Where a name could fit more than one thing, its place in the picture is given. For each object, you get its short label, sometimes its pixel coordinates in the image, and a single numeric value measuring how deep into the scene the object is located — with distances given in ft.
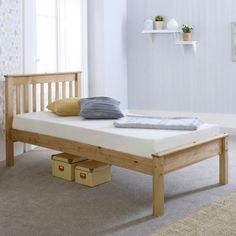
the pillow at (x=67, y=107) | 12.08
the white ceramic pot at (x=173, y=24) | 18.10
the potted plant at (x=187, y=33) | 17.92
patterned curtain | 12.92
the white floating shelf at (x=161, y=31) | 18.19
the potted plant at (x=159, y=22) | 18.58
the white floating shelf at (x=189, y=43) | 17.90
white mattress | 8.88
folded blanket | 9.72
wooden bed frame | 8.64
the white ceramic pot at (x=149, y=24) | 18.76
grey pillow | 11.34
